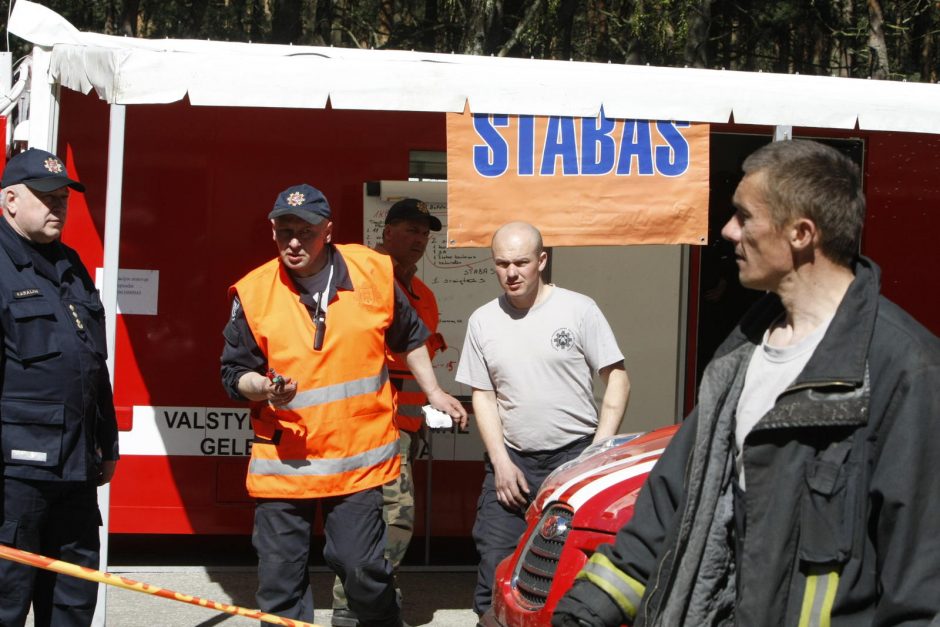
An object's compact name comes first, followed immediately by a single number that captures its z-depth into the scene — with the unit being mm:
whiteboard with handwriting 7391
